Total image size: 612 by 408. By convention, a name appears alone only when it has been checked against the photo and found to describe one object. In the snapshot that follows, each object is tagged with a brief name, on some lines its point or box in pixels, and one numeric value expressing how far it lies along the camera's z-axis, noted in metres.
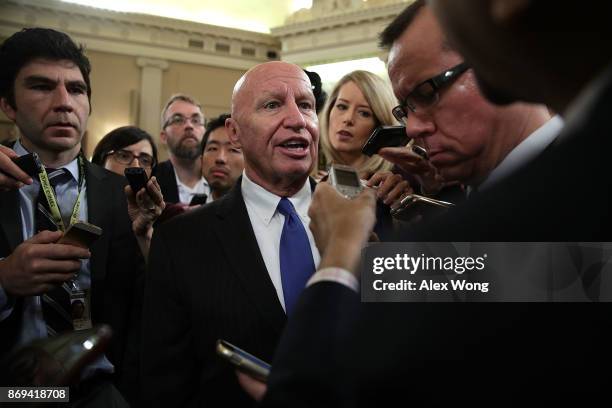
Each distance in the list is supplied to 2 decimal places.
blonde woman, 2.50
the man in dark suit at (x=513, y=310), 0.48
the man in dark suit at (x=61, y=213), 1.54
